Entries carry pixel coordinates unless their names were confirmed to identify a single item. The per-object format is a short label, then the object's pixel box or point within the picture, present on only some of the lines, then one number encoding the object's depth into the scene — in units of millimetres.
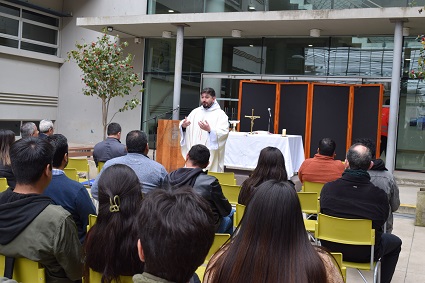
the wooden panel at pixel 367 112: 11039
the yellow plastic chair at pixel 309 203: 4828
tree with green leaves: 11672
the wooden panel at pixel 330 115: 11602
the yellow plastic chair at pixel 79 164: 6953
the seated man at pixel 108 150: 6473
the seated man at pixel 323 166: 5429
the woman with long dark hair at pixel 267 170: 4246
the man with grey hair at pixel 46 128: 6714
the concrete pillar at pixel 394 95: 10227
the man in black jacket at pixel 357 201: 3811
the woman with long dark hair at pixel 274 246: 1749
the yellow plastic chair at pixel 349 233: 3703
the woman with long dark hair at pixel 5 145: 4523
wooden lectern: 10241
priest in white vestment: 7645
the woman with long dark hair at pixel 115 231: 2486
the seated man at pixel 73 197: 3211
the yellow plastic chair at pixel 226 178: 5953
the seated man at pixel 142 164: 4301
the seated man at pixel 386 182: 4500
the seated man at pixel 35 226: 2426
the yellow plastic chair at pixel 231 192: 5235
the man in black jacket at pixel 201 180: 3967
